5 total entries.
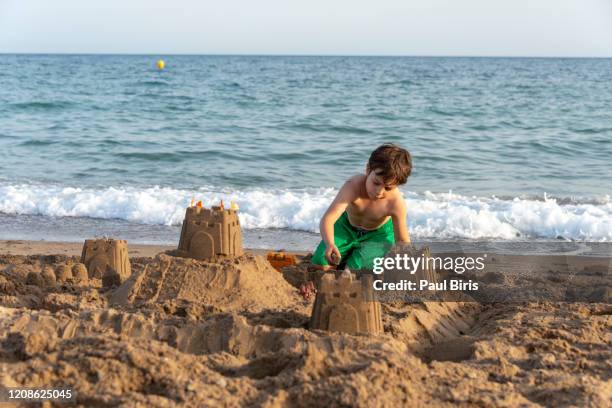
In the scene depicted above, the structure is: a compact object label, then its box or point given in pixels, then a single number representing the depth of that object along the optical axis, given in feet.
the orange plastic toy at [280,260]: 17.54
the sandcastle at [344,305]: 10.87
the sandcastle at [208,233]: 13.53
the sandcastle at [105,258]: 16.21
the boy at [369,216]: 13.64
